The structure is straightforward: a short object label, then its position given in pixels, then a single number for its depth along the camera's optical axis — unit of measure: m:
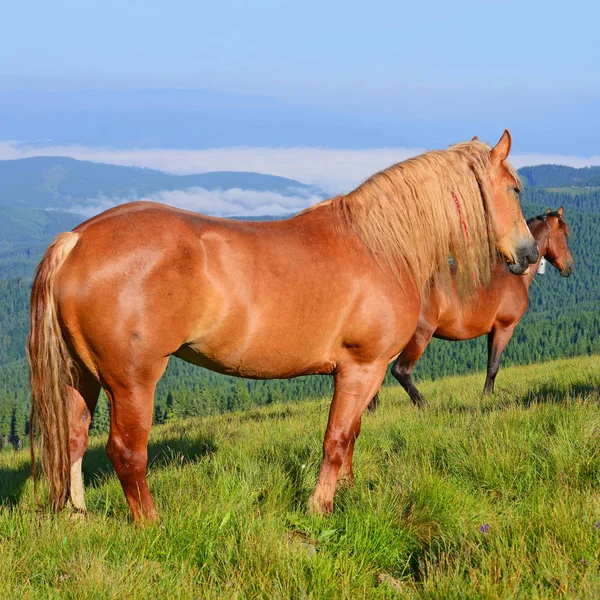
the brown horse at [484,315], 9.57
